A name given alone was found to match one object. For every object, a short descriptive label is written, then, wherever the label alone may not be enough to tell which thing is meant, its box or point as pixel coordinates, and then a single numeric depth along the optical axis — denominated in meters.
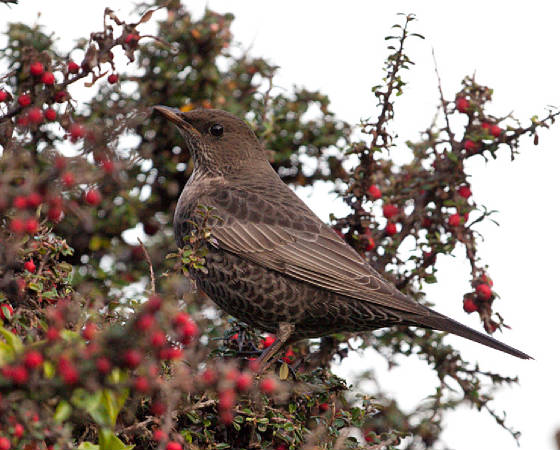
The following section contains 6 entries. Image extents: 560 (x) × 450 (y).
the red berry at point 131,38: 5.82
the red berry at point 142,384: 3.73
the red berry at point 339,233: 9.53
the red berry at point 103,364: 3.53
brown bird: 8.98
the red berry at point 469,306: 8.47
